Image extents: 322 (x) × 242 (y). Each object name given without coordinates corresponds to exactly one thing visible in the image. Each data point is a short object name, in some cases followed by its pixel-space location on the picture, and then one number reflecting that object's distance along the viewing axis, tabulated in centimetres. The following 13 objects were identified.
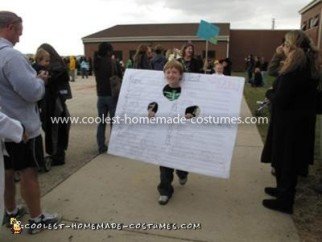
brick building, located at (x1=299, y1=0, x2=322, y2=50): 3497
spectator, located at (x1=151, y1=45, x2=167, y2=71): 789
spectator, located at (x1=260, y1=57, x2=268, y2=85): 2176
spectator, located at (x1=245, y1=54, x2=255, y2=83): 2312
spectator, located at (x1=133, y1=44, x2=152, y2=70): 834
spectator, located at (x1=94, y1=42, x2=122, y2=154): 633
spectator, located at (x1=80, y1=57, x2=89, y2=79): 2945
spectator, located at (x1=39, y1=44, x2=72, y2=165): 517
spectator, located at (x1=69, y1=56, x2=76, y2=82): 2391
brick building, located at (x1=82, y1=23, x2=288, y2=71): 4469
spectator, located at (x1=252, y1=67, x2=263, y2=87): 2011
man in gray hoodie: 321
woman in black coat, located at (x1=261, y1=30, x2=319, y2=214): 386
